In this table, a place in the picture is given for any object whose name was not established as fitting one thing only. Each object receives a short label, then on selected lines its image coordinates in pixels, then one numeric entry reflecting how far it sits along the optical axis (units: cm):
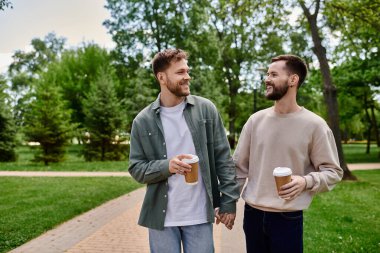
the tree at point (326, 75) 1558
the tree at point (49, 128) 2322
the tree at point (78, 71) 4070
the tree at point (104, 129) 2675
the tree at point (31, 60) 6347
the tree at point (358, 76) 2252
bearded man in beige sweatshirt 314
